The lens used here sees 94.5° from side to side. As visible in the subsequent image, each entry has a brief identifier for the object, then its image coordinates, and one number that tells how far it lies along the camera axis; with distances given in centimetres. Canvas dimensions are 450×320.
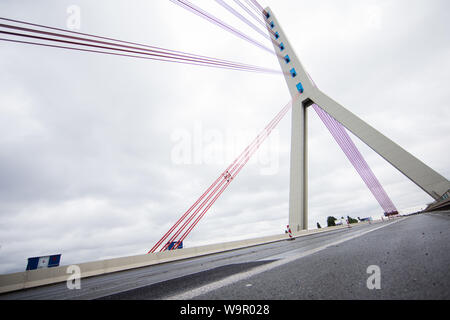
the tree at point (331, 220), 6626
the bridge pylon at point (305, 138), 1386
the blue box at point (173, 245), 1314
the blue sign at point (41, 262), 1029
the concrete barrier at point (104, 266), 704
